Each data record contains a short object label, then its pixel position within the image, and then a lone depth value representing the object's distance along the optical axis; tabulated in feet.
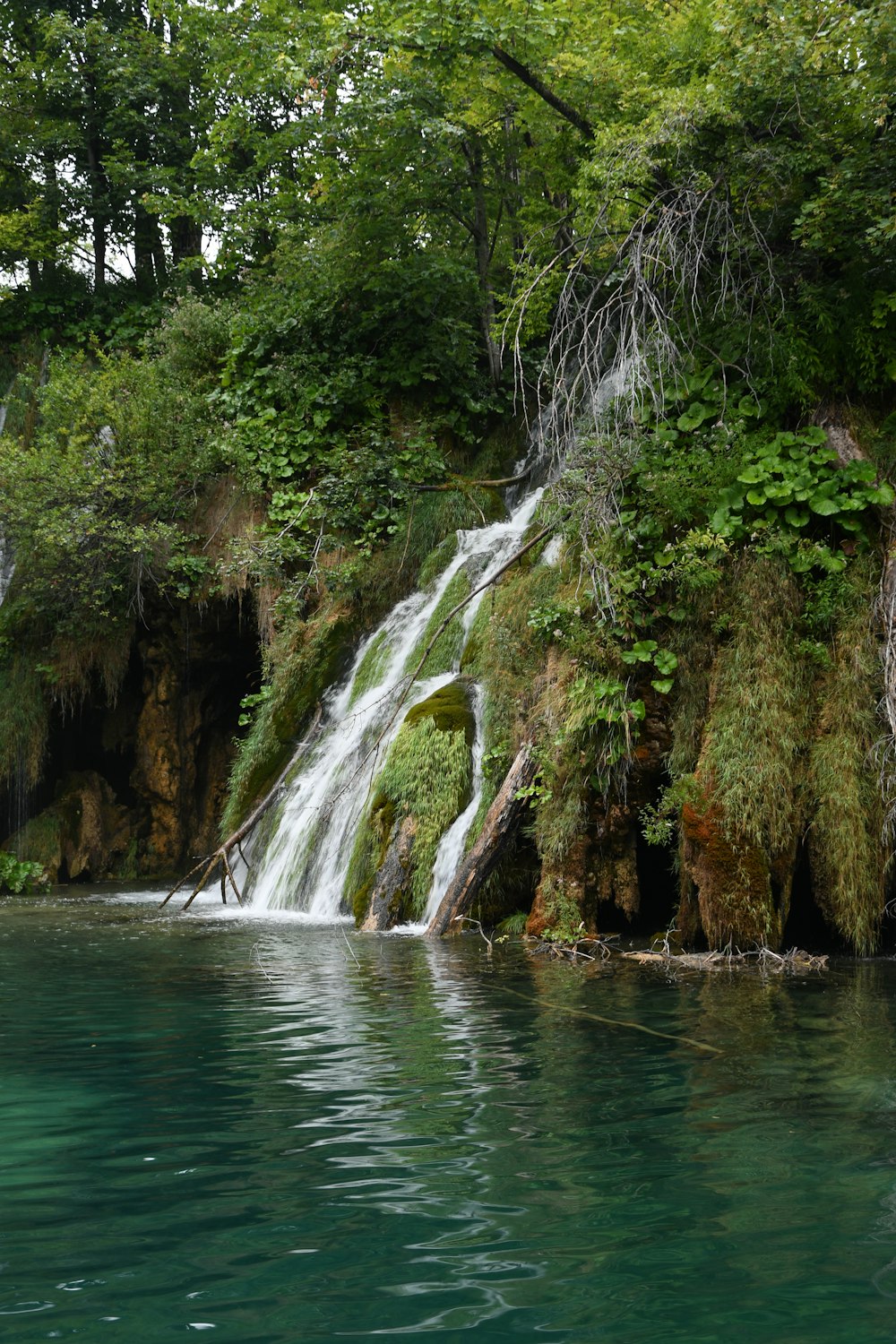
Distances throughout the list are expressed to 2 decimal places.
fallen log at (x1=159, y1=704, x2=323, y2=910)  35.99
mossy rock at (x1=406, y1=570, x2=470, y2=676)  39.99
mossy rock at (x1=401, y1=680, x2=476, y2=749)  34.81
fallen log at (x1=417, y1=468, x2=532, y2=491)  49.52
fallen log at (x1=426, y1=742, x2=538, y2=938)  29.27
